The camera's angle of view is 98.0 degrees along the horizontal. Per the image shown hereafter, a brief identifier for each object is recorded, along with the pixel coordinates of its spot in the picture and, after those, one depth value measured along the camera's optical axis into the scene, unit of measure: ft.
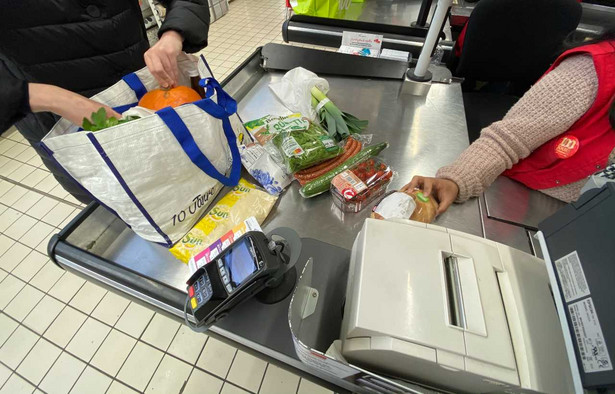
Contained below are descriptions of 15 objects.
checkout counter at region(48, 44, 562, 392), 1.82
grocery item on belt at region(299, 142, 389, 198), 2.64
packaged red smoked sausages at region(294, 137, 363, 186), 2.78
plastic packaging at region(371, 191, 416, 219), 2.21
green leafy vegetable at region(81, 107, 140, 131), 1.89
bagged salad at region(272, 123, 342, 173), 2.72
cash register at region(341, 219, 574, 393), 1.17
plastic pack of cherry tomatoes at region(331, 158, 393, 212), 2.48
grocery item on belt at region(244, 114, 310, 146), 3.04
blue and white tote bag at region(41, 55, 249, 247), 1.80
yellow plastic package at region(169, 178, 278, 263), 2.28
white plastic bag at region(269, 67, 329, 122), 3.62
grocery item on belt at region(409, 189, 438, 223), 2.39
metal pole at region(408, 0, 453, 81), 2.87
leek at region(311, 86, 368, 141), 3.20
